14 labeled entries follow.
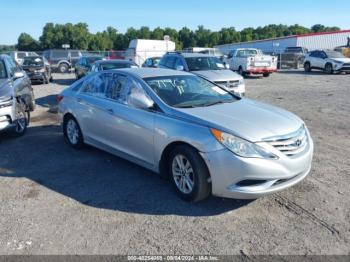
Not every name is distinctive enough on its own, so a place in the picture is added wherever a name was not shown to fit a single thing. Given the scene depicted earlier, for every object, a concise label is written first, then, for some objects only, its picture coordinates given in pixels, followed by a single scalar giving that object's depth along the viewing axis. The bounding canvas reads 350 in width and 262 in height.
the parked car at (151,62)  18.00
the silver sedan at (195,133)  3.93
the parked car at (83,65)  18.12
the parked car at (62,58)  30.81
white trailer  33.94
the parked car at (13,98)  7.04
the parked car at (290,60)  31.89
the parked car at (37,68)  18.86
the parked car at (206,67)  11.61
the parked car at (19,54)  31.42
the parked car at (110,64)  13.47
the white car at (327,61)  24.22
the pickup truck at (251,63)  21.86
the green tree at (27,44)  97.94
